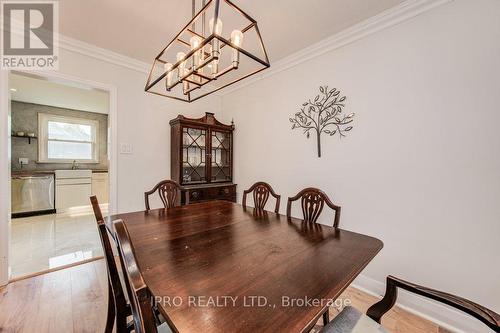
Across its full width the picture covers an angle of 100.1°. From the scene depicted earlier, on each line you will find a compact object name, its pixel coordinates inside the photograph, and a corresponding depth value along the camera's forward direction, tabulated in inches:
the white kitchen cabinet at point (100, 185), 199.6
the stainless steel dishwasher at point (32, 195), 161.6
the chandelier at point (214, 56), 43.9
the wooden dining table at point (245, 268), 23.4
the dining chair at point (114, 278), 35.3
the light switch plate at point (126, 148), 101.7
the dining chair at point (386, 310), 28.7
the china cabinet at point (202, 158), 111.7
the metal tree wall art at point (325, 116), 82.5
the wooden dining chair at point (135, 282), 19.2
